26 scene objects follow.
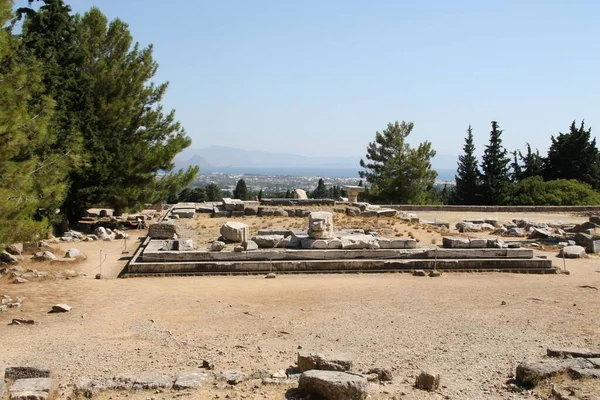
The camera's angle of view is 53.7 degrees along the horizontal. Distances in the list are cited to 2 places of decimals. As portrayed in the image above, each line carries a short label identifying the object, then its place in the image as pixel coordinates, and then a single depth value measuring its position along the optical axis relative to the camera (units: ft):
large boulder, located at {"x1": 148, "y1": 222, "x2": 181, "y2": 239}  61.62
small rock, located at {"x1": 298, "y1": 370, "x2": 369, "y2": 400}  21.68
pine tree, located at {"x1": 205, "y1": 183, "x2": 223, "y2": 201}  202.75
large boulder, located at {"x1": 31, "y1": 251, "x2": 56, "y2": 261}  53.16
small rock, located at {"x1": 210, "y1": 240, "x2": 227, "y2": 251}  51.44
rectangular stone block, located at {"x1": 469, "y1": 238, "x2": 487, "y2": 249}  55.19
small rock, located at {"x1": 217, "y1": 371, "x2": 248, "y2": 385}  23.88
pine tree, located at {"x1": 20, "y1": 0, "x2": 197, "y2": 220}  67.77
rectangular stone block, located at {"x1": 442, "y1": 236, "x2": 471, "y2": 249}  55.31
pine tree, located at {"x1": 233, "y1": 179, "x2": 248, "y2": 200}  198.31
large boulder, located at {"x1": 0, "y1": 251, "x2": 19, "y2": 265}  51.16
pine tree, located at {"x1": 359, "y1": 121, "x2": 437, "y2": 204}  131.03
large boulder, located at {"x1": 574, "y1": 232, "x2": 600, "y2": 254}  63.15
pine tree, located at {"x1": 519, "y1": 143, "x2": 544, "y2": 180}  152.15
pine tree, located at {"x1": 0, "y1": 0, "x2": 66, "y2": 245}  41.98
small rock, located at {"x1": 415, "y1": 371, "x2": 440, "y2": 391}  23.32
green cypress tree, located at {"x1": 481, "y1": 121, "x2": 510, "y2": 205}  144.97
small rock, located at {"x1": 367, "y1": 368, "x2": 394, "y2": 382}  24.49
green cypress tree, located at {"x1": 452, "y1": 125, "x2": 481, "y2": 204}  149.62
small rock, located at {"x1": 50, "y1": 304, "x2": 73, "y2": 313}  35.59
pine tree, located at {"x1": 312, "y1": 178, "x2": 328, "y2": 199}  229.04
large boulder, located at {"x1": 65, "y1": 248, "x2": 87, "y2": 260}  55.31
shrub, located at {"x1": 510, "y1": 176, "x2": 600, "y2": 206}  118.01
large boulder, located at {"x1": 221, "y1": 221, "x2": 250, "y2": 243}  56.85
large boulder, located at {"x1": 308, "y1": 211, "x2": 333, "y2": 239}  53.78
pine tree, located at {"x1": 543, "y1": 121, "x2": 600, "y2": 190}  141.79
